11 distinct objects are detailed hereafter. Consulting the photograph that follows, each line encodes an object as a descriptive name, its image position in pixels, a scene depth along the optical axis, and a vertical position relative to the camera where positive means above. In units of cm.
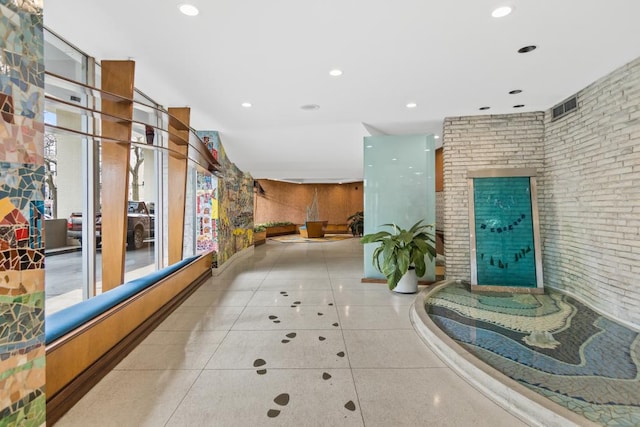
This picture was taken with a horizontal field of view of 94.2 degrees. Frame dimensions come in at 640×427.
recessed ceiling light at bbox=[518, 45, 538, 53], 313 +178
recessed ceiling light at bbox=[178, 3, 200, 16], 245 +176
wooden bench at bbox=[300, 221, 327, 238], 1459 -52
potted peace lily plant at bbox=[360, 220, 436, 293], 484 -66
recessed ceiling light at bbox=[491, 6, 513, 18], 251 +176
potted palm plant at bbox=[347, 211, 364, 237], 1515 -35
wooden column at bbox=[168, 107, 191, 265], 484 +48
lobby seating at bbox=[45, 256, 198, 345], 225 -79
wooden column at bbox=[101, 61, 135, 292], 316 +63
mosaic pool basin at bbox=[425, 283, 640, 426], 217 -130
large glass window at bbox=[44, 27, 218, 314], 311 +68
